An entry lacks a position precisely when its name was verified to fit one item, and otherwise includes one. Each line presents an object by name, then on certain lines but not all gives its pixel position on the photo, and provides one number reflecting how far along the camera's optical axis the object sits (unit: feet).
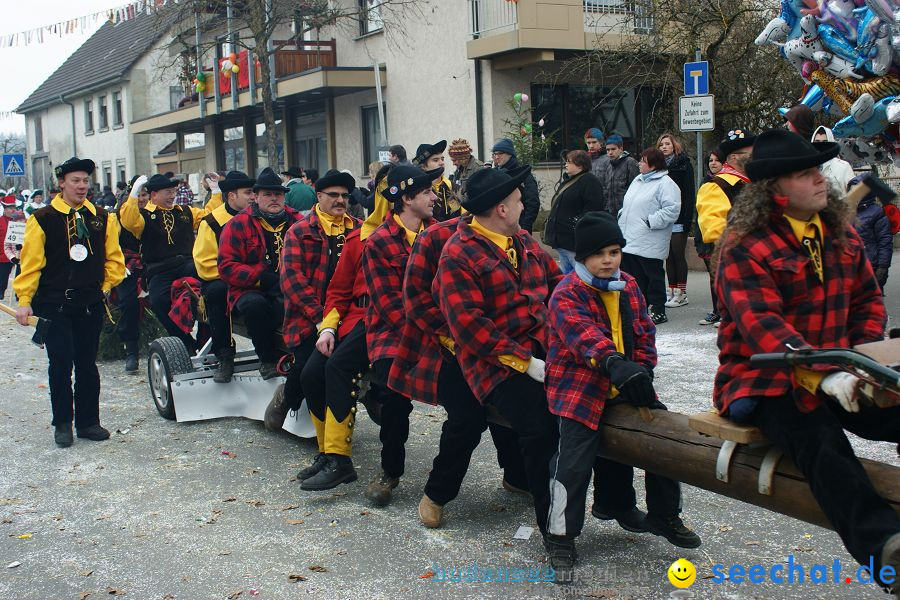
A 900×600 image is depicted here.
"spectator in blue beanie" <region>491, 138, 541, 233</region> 35.32
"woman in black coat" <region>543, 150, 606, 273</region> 33.94
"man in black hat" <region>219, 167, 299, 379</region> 25.16
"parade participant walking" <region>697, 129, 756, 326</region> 20.98
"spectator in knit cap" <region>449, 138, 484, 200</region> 35.29
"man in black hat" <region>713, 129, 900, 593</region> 11.30
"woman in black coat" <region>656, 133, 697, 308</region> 37.79
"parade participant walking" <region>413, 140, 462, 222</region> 29.07
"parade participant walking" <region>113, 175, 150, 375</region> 34.55
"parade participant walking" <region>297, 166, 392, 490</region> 19.79
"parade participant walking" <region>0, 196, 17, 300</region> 58.23
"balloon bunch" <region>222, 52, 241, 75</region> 86.15
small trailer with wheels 25.95
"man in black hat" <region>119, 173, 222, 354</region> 31.99
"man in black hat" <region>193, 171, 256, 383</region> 26.48
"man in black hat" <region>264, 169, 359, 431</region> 21.88
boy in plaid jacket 14.53
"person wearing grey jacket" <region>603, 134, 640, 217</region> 40.75
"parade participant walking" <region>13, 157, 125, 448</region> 24.29
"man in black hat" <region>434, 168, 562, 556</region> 15.70
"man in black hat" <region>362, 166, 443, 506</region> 18.78
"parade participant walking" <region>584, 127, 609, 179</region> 40.73
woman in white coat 34.83
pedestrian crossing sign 86.74
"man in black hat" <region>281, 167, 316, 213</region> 42.63
